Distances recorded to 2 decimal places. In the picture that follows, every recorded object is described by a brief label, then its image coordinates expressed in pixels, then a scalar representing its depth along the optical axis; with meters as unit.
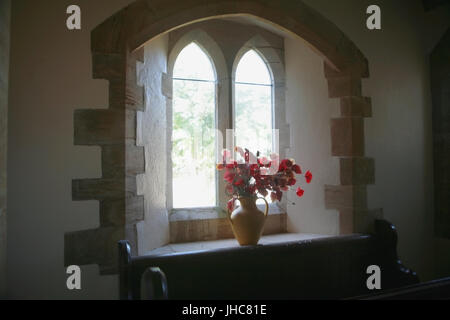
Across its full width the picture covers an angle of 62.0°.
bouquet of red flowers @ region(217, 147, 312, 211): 2.26
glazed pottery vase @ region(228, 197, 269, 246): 2.23
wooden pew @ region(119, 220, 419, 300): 1.91
